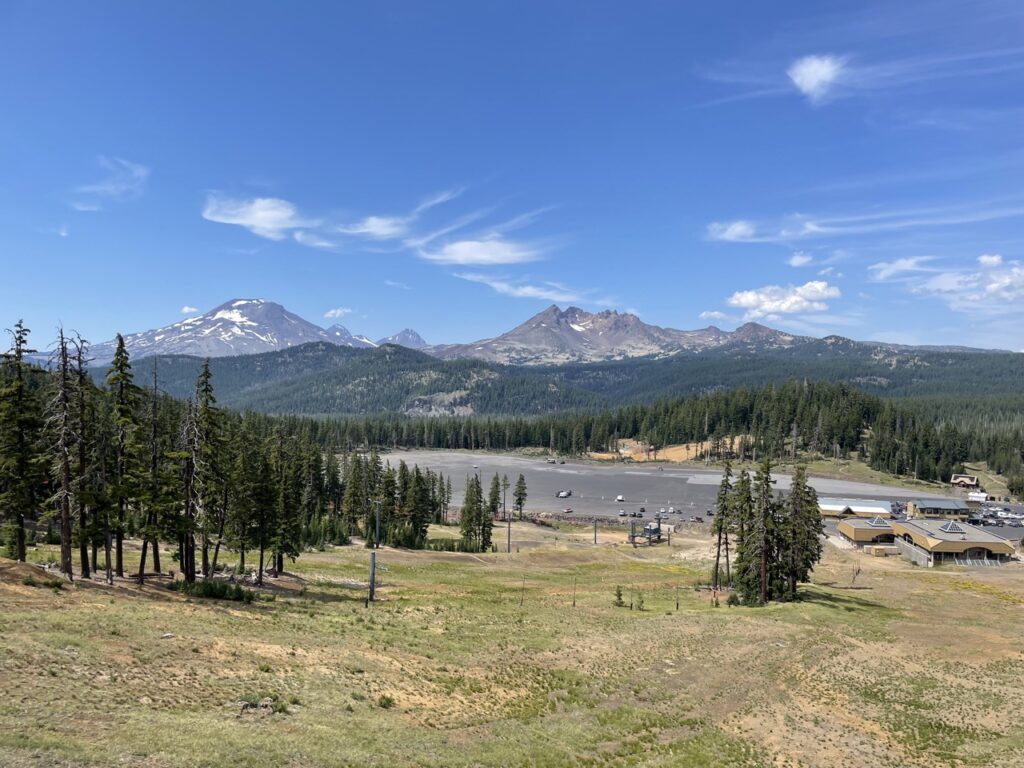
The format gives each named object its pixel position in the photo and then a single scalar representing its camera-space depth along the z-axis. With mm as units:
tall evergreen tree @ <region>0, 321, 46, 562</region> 38656
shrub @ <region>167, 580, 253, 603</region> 41062
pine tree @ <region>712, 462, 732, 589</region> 66875
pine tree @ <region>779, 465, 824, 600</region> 62312
